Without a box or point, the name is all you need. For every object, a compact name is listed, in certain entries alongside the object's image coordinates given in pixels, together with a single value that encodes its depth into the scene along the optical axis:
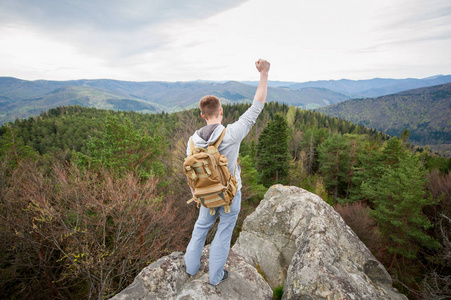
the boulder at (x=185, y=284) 3.62
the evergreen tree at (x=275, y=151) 20.99
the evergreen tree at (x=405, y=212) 12.50
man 2.89
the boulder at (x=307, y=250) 4.00
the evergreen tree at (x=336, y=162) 26.44
